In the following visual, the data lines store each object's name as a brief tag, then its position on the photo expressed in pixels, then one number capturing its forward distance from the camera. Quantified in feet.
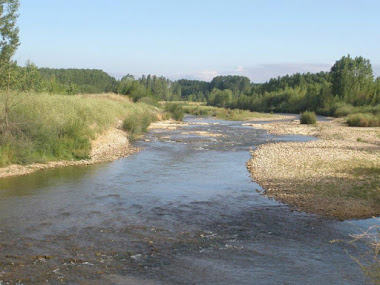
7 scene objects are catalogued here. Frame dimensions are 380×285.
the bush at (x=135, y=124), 125.59
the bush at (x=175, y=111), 221.46
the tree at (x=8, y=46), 71.36
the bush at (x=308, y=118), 186.80
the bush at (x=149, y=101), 224.94
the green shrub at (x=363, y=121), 173.37
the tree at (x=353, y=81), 268.41
